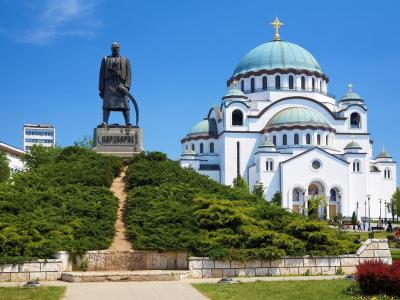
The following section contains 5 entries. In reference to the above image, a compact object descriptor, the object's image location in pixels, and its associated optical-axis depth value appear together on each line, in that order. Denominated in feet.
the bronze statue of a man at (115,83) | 84.02
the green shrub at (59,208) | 51.13
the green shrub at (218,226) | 53.67
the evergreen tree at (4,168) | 153.89
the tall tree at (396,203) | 223.90
